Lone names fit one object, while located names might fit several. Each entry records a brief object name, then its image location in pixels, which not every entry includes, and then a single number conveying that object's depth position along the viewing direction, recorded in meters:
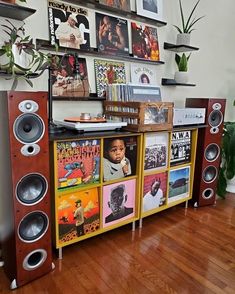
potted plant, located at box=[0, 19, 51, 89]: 1.42
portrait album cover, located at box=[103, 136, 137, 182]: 1.70
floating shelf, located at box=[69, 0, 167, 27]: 1.82
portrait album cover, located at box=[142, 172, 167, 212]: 1.96
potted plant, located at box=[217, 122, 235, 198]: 2.54
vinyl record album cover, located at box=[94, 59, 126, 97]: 1.97
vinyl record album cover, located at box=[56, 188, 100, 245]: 1.56
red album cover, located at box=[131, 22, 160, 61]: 2.14
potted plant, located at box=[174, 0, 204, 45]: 2.29
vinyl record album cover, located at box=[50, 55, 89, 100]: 1.76
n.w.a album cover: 2.11
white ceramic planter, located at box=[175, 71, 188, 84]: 2.32
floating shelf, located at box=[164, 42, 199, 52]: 2.30
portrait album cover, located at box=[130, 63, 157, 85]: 2.18
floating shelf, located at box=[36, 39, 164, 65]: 1.68
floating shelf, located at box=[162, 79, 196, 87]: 2.37
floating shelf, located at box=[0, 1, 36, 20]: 1.36
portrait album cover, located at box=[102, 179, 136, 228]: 1.75
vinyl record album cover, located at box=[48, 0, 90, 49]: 1.71
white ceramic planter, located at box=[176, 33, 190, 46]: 2.29
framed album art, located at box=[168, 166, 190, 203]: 2.16
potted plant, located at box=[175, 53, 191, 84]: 2.32
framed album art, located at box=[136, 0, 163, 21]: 2.10
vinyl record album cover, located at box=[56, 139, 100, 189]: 1.50
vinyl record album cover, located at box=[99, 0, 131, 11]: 1.90
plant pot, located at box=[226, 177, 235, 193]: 2.82
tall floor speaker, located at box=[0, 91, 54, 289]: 1.22
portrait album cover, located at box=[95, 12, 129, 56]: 1.94
